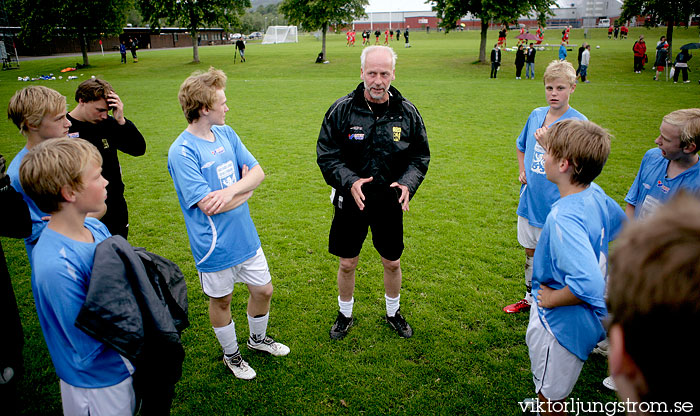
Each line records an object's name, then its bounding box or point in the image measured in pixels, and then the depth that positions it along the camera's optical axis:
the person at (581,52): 23.06
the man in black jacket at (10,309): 2.61
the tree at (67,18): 32.81
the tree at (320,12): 35.84
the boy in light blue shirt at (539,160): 3.91
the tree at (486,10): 29.55
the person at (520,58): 25.24
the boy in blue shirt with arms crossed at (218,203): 3.15
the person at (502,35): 33.61
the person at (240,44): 36.62
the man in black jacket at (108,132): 3.81
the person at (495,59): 25.62
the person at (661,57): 22.16
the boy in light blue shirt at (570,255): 2.30
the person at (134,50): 39.19
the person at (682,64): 21.02
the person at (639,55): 25.11
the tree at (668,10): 27.09
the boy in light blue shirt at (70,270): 2.04
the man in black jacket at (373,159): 3.72
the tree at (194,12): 35.22
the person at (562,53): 25.33
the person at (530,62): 24.58
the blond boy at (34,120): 2.98
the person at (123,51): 37.46
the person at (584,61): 22.45
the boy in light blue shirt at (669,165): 3.11
